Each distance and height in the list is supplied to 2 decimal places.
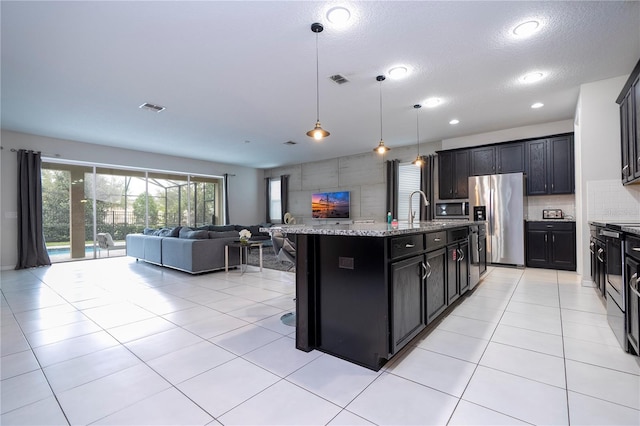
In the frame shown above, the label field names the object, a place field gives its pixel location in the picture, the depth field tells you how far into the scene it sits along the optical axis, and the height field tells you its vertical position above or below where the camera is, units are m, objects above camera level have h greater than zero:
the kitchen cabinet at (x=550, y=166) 5.07 +0.81
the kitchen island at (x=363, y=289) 1.94 -0.55
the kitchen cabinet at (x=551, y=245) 4.95 -0.59
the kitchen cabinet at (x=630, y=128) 3.08 +0.94
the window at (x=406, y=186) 7.33 +0.71
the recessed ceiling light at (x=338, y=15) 2.44 +1.71
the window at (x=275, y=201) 10.64 +0.51
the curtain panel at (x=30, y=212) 5.93 +0.14
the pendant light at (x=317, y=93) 2.65 +1.70
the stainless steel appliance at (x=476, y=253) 3.72 -0.57
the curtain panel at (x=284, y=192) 10.20 +0.80
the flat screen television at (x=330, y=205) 8.64 +0.28
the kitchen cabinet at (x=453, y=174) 6.16 +0.83
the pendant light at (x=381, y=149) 4.20 +0.93
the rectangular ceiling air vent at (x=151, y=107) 4.54 +1.74
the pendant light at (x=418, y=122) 4.70 +1.72
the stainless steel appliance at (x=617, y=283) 2.13 -0.58
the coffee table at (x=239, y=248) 5.30 -0.61
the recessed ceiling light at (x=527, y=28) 2.64 +1.70
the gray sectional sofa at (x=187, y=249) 5.01 -0.60
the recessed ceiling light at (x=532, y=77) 3.59 +1.70
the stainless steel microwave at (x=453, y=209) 6.12 +0.07
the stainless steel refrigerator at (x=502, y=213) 5.28 -0.02
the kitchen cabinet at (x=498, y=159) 5.54 +1.04
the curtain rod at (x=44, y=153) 5.94 +1.40
